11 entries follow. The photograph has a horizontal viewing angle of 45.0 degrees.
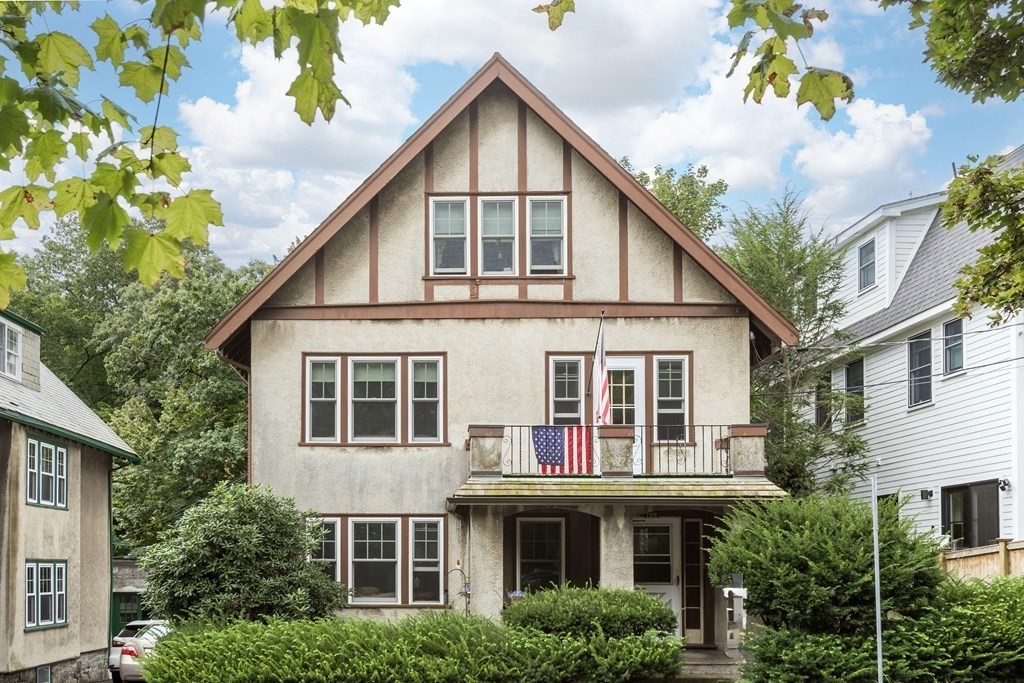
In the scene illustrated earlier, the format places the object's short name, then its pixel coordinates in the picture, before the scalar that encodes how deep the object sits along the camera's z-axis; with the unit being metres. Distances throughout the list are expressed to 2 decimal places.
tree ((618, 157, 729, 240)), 47.88
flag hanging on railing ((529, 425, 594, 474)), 23.41
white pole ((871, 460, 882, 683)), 13.28
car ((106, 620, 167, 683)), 29.48
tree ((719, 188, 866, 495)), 32.25
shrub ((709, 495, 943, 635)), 16.28
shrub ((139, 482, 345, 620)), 20.48
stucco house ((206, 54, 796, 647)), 24.78
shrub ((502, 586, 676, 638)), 18.11
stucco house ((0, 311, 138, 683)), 27.47
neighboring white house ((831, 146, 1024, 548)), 26.48
